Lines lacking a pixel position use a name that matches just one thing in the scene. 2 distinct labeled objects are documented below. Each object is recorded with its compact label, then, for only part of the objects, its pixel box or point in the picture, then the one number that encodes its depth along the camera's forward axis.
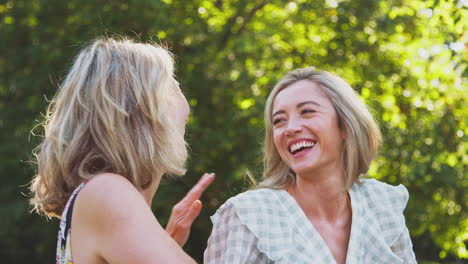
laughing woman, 1.99
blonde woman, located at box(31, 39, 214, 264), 1.55
